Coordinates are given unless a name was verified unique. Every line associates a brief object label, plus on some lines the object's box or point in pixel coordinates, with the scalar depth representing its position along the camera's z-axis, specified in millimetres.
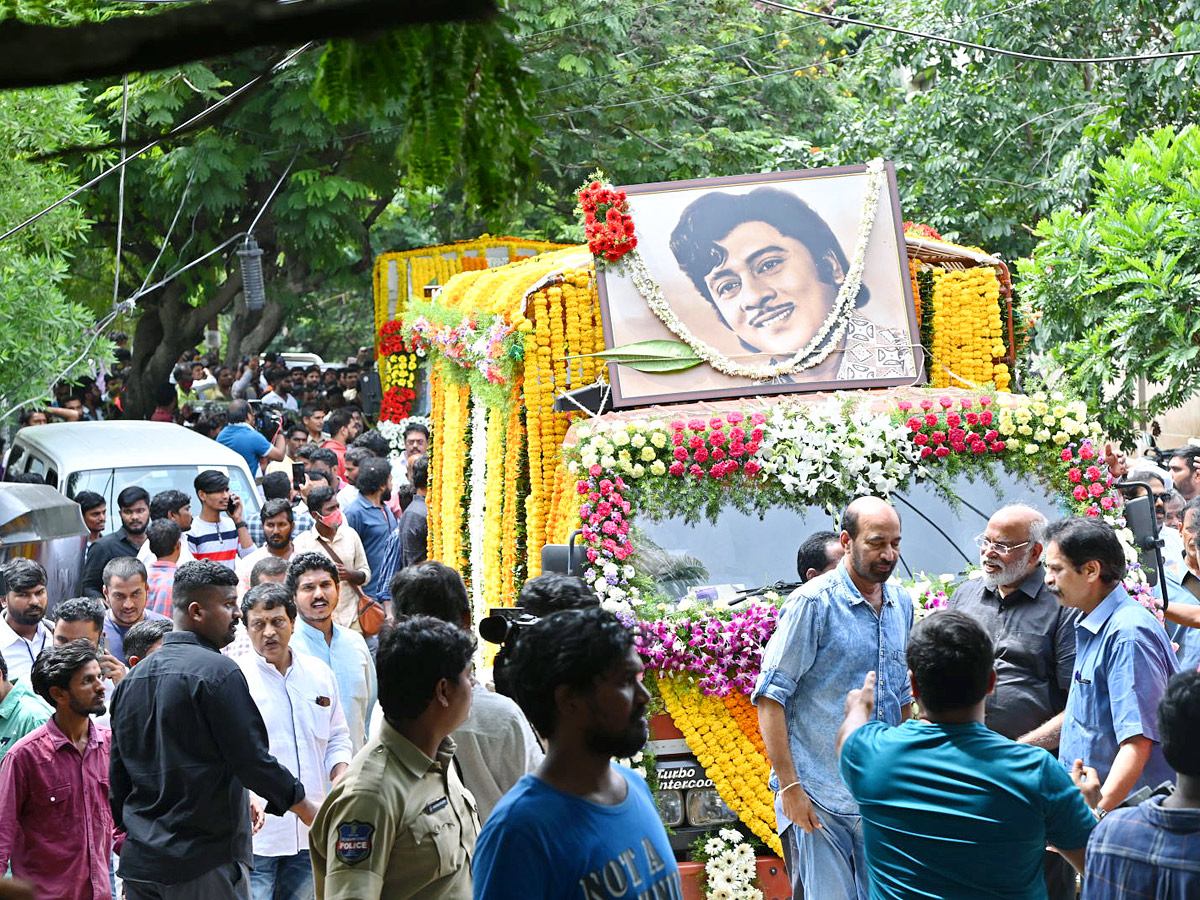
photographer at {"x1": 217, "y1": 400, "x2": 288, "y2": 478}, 15612
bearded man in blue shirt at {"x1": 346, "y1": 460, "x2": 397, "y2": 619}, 11203
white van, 12938
